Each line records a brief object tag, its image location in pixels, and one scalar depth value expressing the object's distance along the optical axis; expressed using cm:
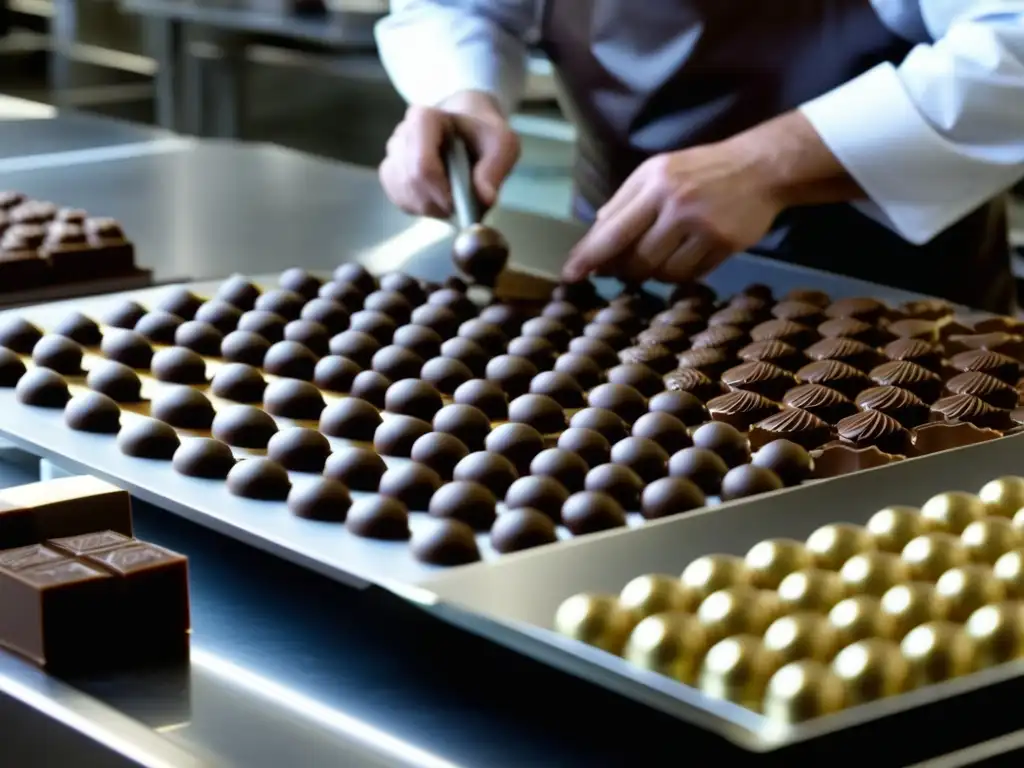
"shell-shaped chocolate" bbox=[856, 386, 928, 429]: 120
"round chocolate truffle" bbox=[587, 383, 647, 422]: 120
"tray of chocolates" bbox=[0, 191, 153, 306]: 151
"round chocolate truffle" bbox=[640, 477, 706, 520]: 105
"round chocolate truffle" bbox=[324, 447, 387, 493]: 109
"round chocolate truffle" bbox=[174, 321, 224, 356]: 132
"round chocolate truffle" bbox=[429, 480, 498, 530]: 104
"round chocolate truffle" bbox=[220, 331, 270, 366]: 131
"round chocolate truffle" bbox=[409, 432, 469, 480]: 111
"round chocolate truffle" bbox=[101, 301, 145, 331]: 136
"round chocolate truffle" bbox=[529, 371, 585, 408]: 123
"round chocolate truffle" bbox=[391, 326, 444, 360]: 132
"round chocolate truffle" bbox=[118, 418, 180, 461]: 113
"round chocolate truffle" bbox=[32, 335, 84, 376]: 126
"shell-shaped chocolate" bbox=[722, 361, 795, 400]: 125
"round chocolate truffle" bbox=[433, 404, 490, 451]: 115
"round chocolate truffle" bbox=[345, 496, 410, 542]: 102
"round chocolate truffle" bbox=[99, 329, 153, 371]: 129
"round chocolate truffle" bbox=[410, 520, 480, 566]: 100
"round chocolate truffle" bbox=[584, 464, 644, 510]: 107
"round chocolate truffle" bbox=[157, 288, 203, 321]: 139
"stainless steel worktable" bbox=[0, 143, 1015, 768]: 89
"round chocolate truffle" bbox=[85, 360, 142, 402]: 122
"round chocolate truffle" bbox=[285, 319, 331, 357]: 134
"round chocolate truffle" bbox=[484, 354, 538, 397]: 126
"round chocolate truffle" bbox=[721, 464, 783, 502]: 107
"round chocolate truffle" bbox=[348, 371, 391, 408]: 123
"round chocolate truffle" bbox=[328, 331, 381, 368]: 131
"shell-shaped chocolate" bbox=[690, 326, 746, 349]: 133
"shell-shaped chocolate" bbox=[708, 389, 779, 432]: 120
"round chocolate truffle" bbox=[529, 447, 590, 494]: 109
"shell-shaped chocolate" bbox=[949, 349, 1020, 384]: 128
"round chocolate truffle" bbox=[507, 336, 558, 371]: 131
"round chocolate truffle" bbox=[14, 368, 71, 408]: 120
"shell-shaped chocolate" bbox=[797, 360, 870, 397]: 125
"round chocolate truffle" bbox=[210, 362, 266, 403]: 123
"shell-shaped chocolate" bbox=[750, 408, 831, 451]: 116
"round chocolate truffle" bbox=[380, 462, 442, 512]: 106
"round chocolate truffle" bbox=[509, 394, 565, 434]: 118
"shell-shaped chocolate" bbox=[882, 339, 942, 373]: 130
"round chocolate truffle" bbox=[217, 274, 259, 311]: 142
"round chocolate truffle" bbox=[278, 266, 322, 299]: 146
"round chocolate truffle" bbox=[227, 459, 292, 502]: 107
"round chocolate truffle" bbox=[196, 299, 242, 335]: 137
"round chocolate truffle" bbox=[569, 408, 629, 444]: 116
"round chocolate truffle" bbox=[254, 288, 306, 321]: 140
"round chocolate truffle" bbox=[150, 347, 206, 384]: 126
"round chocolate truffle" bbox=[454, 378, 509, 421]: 120
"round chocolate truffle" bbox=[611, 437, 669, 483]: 110
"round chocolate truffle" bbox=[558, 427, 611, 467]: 112
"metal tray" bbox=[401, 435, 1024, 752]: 85
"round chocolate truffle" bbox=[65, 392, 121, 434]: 116
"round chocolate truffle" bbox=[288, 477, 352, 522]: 105
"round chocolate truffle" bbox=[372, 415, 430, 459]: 114
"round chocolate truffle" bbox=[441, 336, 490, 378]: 130
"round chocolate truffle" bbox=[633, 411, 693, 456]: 114
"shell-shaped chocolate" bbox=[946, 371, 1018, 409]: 123
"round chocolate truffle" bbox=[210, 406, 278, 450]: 115
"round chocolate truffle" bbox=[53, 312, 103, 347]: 132
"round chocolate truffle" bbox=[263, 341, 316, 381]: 129
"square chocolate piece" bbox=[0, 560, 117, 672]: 93
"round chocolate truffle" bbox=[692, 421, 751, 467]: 112
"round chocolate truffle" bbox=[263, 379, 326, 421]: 120
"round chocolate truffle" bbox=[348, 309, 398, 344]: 136
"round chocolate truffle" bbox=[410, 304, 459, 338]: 137
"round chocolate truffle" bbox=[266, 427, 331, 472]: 111
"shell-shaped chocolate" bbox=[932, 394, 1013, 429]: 120
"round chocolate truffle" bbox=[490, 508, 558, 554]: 101
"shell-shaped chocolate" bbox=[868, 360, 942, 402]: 125
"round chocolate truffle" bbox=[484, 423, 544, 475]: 112
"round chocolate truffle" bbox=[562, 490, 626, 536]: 104
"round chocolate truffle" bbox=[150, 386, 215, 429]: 118
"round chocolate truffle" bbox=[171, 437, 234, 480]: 110
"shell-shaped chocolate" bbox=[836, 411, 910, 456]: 116
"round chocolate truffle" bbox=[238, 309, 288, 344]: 135
